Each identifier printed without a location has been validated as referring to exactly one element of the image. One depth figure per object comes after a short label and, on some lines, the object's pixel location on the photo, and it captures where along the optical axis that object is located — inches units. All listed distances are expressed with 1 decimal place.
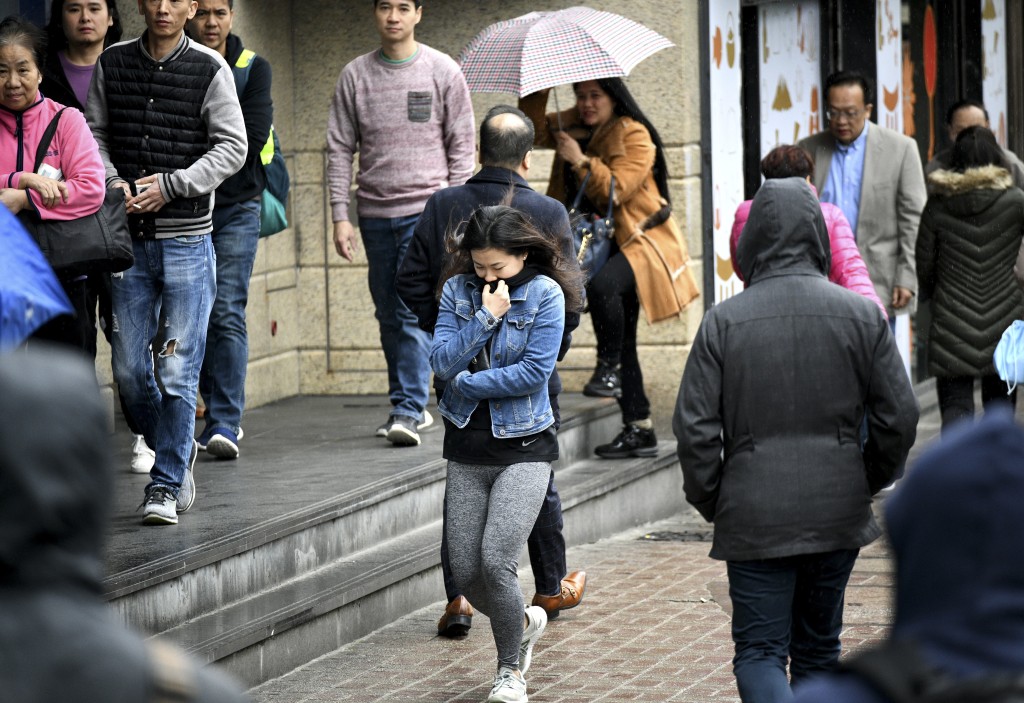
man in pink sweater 644.1
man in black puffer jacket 507.2
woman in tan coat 671.8
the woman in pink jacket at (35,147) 461.4
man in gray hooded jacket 367.9
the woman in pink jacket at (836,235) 593.6
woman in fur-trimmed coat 684.7
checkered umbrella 645.3
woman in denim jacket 441.7
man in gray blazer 710.5
